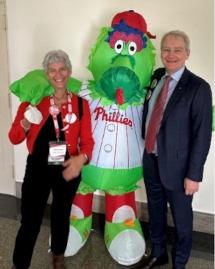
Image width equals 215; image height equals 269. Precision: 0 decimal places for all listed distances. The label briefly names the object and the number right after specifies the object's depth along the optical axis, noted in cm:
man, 183
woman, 186
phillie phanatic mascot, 202
